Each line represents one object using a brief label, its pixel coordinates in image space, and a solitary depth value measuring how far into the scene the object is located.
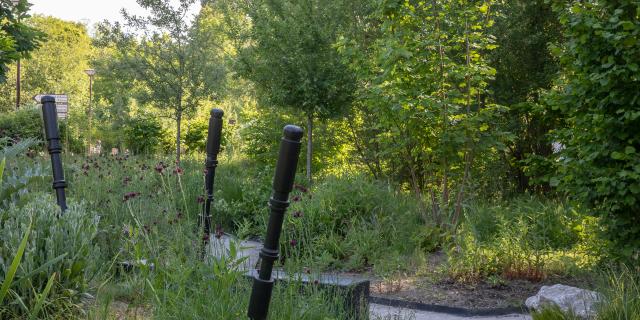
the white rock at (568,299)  4.50
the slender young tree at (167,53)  14.14
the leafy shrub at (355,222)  7.52
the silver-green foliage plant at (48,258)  3.67
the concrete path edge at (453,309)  5.60
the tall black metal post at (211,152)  4.54
